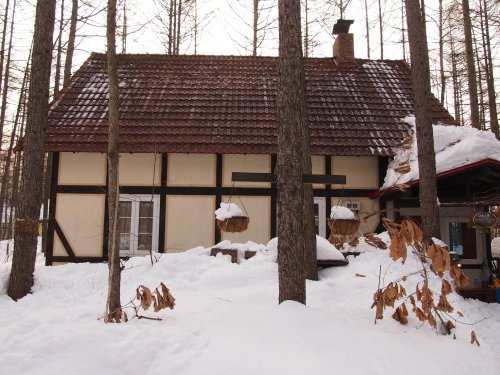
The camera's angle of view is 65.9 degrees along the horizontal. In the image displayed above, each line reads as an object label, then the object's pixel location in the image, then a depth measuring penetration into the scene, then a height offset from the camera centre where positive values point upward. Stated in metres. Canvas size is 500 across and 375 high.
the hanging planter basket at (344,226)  6.10 -0.06
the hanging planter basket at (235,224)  6.19 -0.05
